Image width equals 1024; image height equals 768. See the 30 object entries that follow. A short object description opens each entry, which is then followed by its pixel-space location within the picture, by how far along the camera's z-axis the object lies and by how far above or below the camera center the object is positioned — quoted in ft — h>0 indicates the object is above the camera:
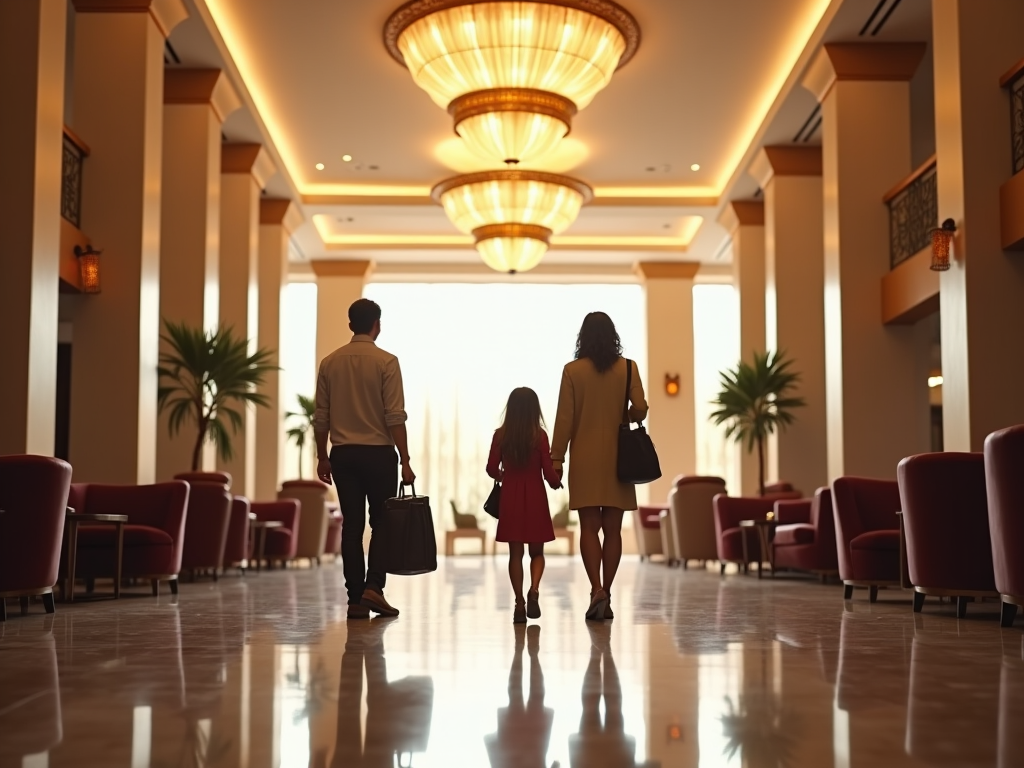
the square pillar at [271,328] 50.57 +6.09
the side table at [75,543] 22.90 -1.47
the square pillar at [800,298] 43.98 +6.41
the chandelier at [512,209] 44.06 +9.94
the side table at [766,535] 35.69 -2.01
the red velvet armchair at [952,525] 20.13 -0.94
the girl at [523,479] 18.93 -0.14
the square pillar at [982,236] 25.77 +5.17
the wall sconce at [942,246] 26.53 +5.02
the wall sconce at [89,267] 29.76 +5.07
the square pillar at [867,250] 35.32 +6.65
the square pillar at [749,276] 51.01 +8.34
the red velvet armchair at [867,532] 24.81 -1.32
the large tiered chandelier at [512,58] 32.86 +11.84
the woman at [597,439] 18.74 +0.50
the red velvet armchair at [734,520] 38.70 -1.66
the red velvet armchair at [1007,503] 17.40 -0.48
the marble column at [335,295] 61.57 +9.11
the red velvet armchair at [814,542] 31.68 -1.96
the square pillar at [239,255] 44.06 +7.97
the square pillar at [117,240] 30.01 +5.90
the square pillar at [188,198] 37.09 +8.52
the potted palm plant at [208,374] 33.99 +2.74
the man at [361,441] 19.29 +0.48
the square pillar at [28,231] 23.27 +4.76
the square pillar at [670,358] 62.64 +5.98
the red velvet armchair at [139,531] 25.23 -1.33
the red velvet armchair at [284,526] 41.27 -1.97
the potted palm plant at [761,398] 42.70 +2.64
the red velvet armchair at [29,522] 19.33 -0.85
